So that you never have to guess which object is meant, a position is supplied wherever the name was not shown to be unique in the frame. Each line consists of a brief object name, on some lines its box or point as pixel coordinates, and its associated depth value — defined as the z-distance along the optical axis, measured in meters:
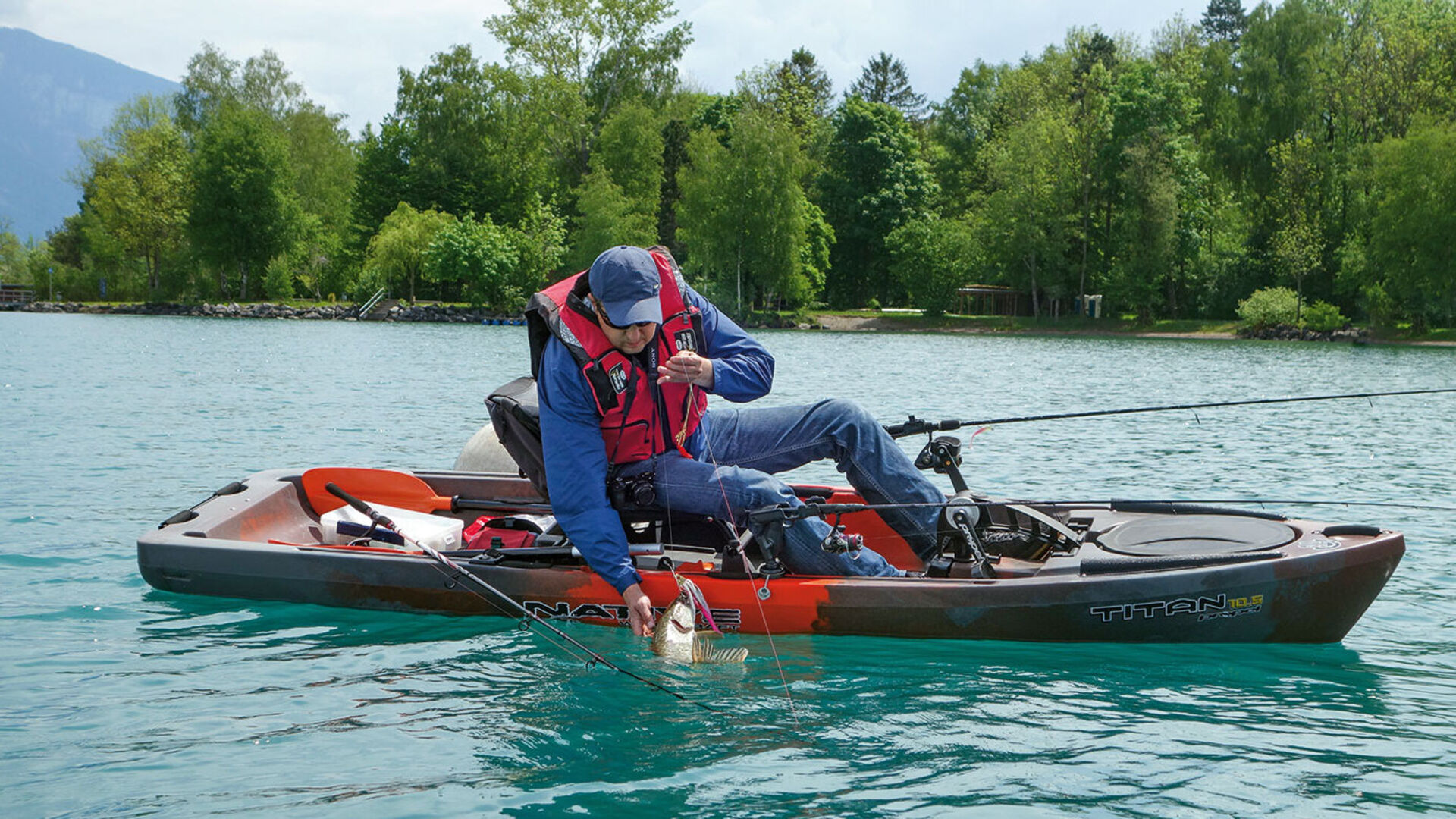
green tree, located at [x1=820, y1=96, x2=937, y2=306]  67.62
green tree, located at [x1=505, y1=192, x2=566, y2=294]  64.88
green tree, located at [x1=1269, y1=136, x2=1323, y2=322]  56.28
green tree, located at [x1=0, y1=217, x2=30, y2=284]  87.75
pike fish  5.90
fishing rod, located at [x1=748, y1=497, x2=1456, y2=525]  6.16
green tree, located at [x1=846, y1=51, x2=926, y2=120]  87.06
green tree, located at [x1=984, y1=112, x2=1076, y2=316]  61.25
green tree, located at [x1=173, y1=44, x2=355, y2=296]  71.75
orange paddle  8.23
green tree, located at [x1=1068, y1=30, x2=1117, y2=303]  61.16
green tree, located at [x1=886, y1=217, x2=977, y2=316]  64.12
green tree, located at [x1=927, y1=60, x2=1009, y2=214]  72.56
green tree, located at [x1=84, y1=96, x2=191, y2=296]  68.38
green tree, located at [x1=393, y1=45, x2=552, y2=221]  69.81
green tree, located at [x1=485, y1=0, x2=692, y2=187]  66.38
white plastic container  7.46
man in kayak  6.00
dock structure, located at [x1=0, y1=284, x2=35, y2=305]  79.56
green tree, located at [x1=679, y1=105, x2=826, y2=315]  59.97
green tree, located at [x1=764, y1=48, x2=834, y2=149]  70.75
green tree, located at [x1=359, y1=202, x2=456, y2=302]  64.25
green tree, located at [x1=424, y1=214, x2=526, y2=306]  63.34
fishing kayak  6.11
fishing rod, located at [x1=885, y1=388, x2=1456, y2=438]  6.87
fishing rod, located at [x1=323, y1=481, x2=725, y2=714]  6.16
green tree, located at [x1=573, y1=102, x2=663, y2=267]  62.81
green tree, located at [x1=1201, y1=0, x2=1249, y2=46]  77.94
